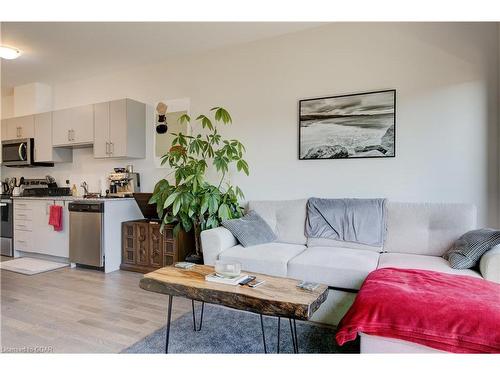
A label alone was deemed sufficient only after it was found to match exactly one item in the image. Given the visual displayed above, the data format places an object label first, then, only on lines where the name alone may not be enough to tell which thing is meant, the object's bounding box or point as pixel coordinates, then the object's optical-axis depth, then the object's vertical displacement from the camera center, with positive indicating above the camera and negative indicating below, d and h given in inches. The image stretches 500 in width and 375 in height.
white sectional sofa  86.0 -21.0
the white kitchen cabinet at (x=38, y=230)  156.0 -23.9
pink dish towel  153.7 -16.0
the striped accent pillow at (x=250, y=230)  109.1 -15.8
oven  173.3 -23.9
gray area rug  75.2 -39.4
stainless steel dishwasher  141.9 -22.4
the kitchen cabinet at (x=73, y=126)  165.8 +32.1
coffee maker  163.6 +0.7
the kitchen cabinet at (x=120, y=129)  155.8 +28.8
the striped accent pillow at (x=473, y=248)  79.9 -15.8
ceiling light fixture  142.4 +61.5
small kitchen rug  143.3 -39.4
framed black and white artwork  114.8 +23.5
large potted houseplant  118.0 -3.3
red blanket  52.0 -22.8
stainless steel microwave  184.5 +18.9
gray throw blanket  105.0 -11.7
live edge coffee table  58.5 -21.7
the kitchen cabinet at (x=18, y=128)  185.5 +34.5
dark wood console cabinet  137.0 -27.4
